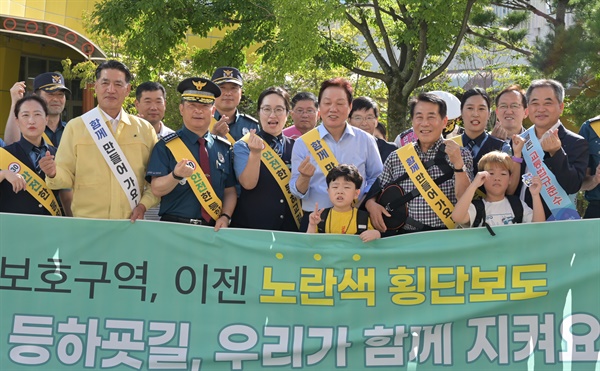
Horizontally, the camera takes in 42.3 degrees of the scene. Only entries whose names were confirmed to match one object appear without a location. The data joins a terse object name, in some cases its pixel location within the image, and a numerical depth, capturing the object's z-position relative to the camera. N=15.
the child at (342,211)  5.59
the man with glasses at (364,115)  7.39
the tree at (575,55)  12.98
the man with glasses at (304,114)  7.16
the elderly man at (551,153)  5.59
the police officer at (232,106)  7.22
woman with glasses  5.98
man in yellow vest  5.66
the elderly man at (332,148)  6.00
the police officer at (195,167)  5.67
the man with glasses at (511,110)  6.53
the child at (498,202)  5.50
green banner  5.22
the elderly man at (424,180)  5.63
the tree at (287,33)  14.94
